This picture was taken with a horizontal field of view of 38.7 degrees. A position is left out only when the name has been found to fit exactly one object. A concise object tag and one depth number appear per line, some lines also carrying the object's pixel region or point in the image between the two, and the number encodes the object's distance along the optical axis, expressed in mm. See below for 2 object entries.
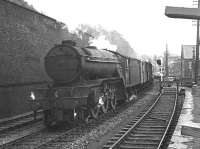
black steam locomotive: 9602
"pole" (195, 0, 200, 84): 26875
